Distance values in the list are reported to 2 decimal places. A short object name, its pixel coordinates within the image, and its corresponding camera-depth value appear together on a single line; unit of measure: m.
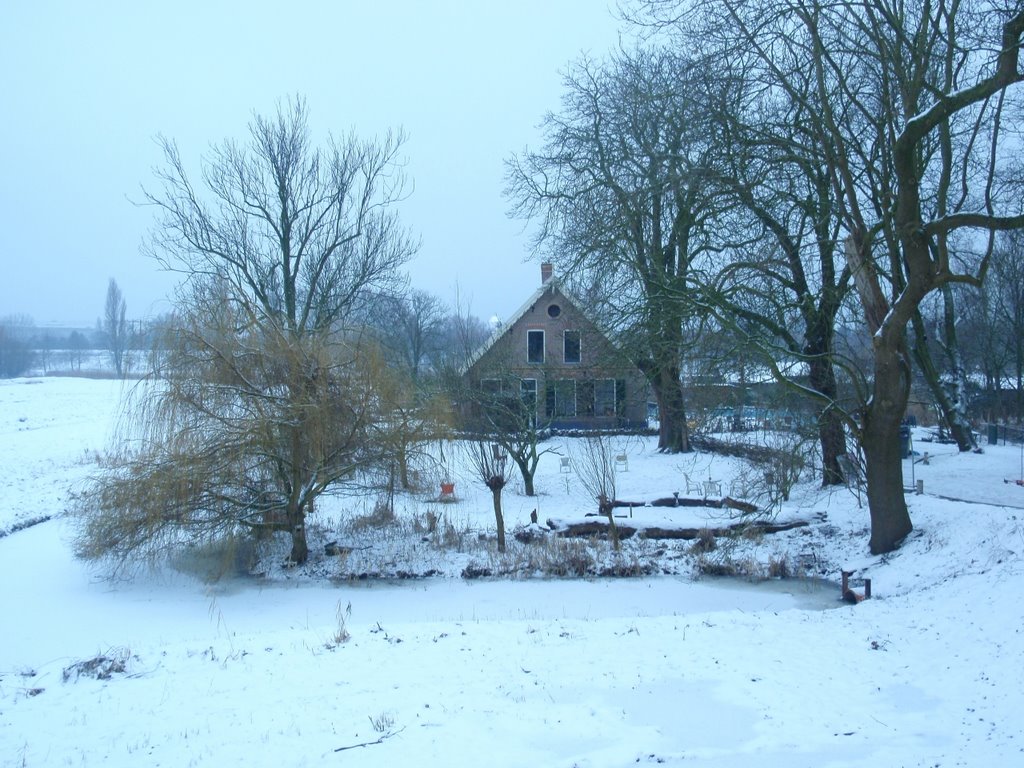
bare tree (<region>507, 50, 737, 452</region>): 13.04
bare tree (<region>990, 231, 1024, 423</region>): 28.35
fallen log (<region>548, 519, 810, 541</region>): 16.11
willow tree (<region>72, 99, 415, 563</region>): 14.17
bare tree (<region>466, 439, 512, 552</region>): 20.00
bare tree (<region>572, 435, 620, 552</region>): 17.56
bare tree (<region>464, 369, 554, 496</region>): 21.95
